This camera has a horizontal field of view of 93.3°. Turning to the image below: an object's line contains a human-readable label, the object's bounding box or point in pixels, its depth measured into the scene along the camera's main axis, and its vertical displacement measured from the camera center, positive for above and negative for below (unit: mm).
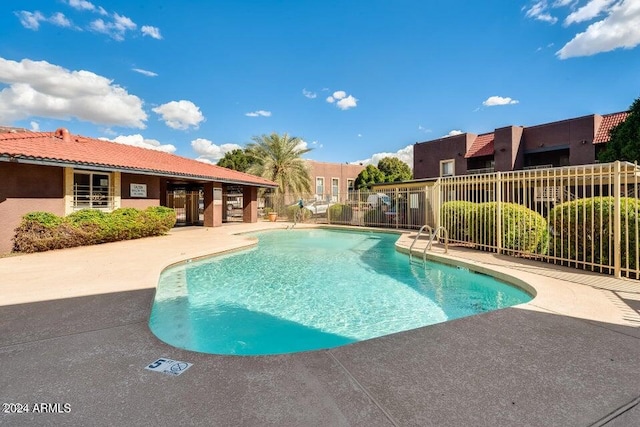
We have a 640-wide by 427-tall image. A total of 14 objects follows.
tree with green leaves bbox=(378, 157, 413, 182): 44750 +7016
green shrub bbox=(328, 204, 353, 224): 21003 +92
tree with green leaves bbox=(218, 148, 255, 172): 42125 +7743
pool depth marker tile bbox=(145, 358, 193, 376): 2631 -1351
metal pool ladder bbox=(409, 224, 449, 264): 9133 -1124
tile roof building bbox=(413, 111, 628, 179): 18391 +4787
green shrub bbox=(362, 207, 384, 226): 19188 -125
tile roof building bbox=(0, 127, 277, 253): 9492 +1668
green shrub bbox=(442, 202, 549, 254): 8352 -334
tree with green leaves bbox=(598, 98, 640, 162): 13805 +3530
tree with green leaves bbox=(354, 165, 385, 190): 41688 +5422
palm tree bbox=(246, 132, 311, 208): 26047 +4843
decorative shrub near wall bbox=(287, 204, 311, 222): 23016 +183
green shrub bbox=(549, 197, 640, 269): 6062 -330
